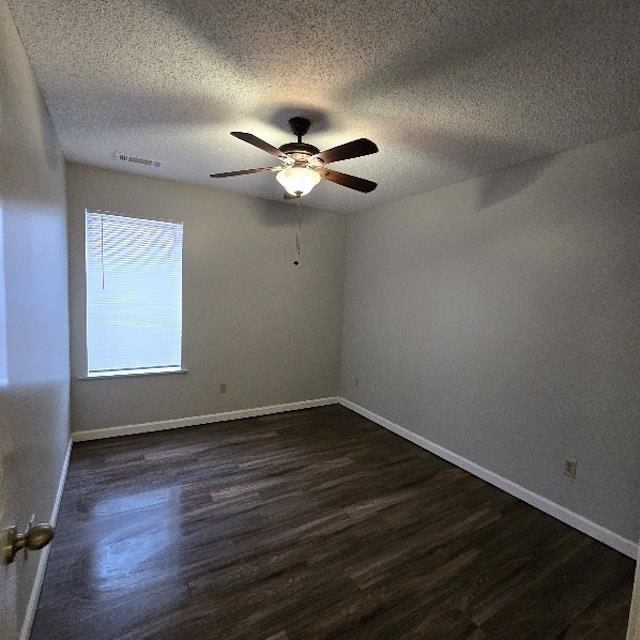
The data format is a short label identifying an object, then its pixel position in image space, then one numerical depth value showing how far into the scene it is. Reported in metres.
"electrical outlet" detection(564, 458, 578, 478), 2.36
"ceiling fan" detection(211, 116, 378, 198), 1.95
